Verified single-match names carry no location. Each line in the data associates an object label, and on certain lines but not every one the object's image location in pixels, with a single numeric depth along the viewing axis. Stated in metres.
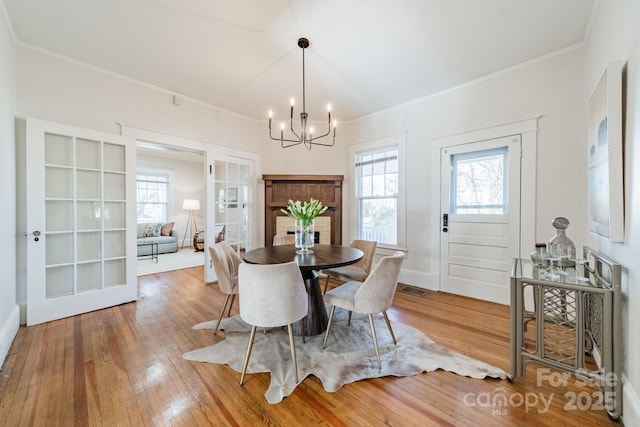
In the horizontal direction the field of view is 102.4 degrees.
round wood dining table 2.12
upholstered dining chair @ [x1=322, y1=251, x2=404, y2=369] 1.88
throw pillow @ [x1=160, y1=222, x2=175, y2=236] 6.84
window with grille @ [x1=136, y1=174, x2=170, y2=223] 7.20
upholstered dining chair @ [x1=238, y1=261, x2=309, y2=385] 1.64
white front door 2.97
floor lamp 7.58
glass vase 2.53
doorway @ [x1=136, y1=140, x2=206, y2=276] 6.99
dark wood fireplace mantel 4.45
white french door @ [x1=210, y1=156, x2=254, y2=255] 4.05
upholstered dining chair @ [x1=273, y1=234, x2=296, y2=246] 3.31
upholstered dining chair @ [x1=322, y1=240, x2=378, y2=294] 2.70
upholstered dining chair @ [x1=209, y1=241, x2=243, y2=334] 2.28
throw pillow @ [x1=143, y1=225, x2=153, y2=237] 6.55
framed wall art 1.46
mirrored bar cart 1.44
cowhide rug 1.75
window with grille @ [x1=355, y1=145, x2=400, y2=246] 4.09
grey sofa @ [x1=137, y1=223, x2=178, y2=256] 5.98
